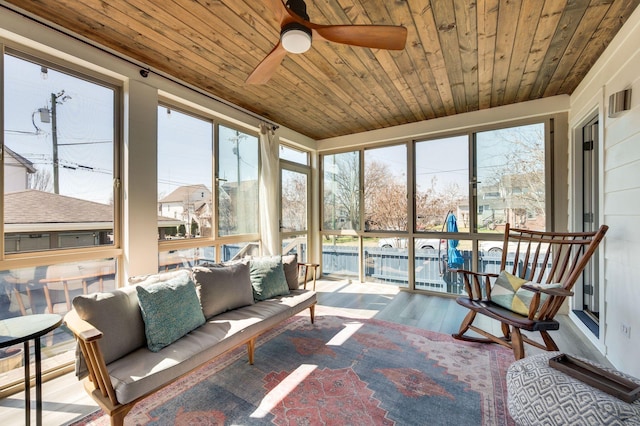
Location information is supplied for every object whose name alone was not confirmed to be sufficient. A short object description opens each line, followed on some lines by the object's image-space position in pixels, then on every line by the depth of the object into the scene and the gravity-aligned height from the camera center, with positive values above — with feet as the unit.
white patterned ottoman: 3.92 -2.93
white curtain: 12.44 +0.62
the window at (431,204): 11.85 +0.31
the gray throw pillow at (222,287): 7.36 -2.14
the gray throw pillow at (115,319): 5.18 -2.12
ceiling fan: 5.04 +3.34
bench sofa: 4.74 -2.64
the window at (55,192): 6.41 +0.51
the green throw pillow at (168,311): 5.83 -2.23
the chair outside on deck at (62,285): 6.95 -1.91
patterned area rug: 5.51 -4.07
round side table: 4.49 -2.01
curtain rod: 6.28 +4.38
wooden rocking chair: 6.63 -2.45
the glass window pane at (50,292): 6.30 -2.03
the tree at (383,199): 14.60 +0.61
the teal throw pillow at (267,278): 8.95 -2.22
